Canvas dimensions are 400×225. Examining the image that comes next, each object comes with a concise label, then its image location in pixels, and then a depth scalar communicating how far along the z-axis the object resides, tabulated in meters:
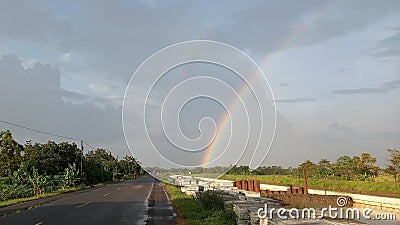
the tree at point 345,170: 51.69
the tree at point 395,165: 43.91
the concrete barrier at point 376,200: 25.92
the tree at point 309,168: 61.78
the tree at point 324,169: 57.33
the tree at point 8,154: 47.56
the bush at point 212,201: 17.98
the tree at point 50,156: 50.05
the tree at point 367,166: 51.62
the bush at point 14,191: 32.22
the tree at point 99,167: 61.33
